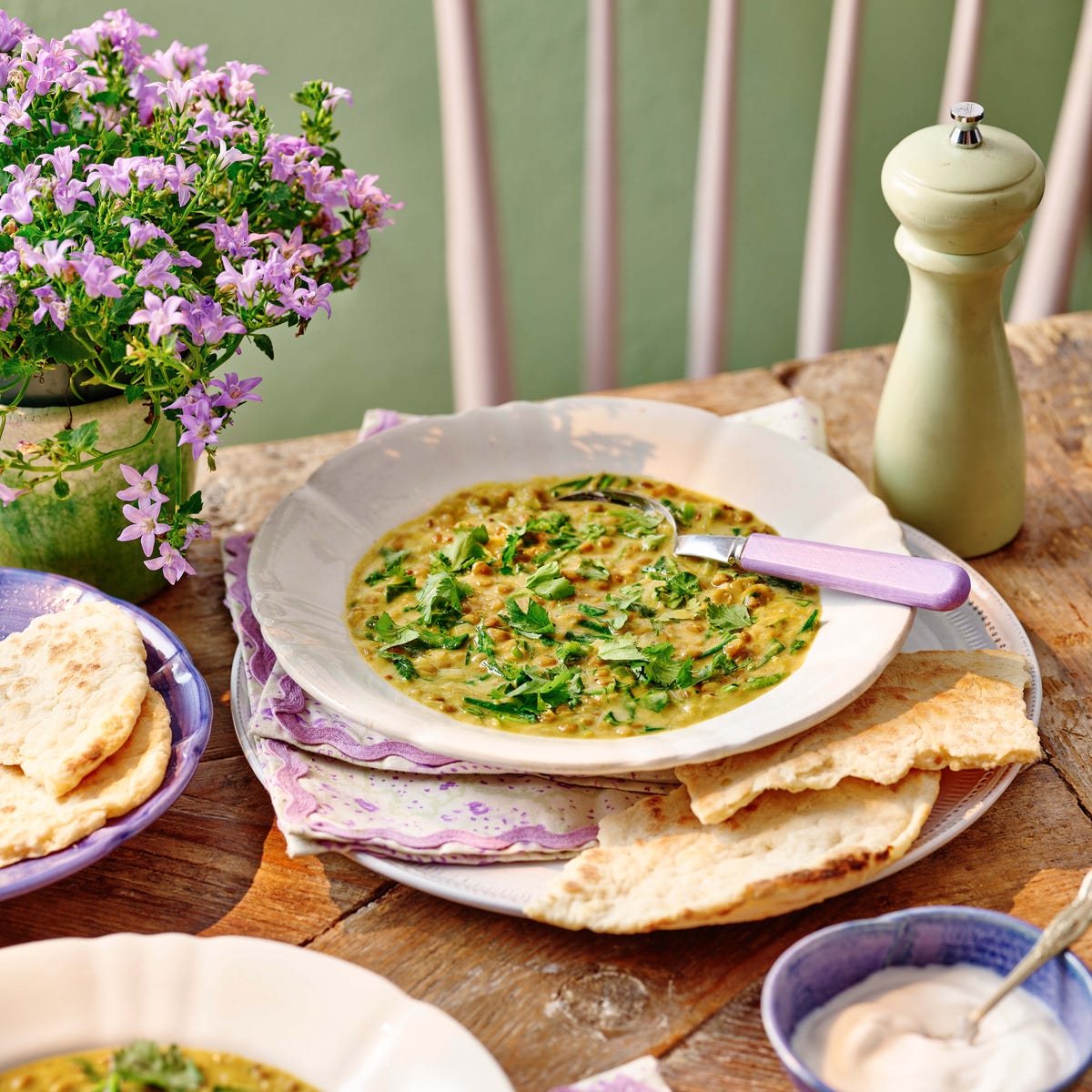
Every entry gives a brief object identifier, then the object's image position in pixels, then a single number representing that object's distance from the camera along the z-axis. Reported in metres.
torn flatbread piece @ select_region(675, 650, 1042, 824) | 0.87
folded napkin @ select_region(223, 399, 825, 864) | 0.88
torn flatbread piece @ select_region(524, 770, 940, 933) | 0.84
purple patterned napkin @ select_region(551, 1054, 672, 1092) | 0.81
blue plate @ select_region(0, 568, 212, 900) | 0.86
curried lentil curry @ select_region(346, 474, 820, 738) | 0.93
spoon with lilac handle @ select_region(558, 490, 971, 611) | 0.93
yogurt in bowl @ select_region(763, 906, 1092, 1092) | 0.79
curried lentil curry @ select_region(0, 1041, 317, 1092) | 0.81
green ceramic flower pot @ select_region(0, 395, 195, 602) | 0.96
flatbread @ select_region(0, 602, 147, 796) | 0.88
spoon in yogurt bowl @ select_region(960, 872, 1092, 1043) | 0.80
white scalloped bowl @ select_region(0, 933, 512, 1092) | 0.81
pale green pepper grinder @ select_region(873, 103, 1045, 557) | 0.98
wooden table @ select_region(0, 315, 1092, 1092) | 0.84
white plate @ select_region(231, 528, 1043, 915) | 0.87
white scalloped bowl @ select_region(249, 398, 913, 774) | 0.88
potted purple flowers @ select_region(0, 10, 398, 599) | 0.90
